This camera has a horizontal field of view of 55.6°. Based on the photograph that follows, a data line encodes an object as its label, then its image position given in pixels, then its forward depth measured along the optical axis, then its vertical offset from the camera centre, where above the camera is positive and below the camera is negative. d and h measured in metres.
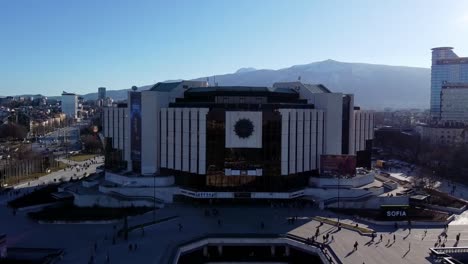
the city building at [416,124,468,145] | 124.62 -7.39
